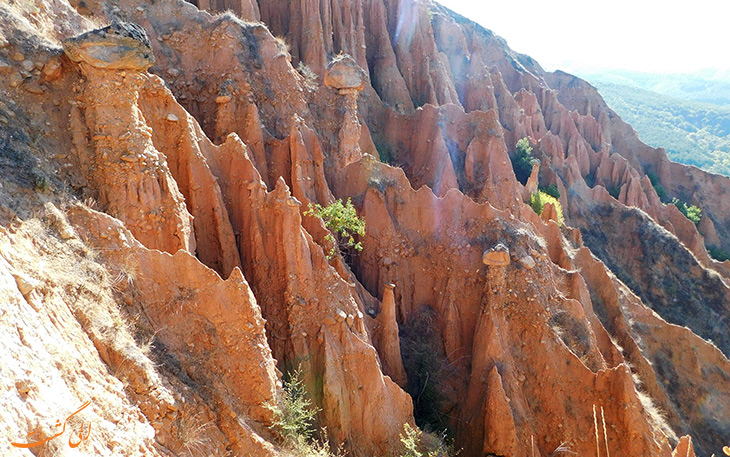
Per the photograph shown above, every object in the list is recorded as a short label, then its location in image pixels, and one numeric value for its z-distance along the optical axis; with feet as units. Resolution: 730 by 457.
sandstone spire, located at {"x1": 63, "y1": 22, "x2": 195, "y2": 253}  30.27
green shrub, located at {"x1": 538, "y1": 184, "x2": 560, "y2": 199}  105.29
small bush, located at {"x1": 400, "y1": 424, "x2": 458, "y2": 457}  34.40
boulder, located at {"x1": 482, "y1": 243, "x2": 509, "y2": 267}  47.34
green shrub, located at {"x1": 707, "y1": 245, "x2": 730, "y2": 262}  125.18
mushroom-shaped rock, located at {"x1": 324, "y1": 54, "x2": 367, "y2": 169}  65.87
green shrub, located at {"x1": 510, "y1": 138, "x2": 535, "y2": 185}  108.88
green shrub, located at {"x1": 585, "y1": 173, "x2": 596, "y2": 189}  132.23
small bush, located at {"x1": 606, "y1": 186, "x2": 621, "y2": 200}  128.91
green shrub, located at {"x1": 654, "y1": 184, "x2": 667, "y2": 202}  149.13
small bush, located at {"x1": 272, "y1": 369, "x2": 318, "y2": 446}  27.84
